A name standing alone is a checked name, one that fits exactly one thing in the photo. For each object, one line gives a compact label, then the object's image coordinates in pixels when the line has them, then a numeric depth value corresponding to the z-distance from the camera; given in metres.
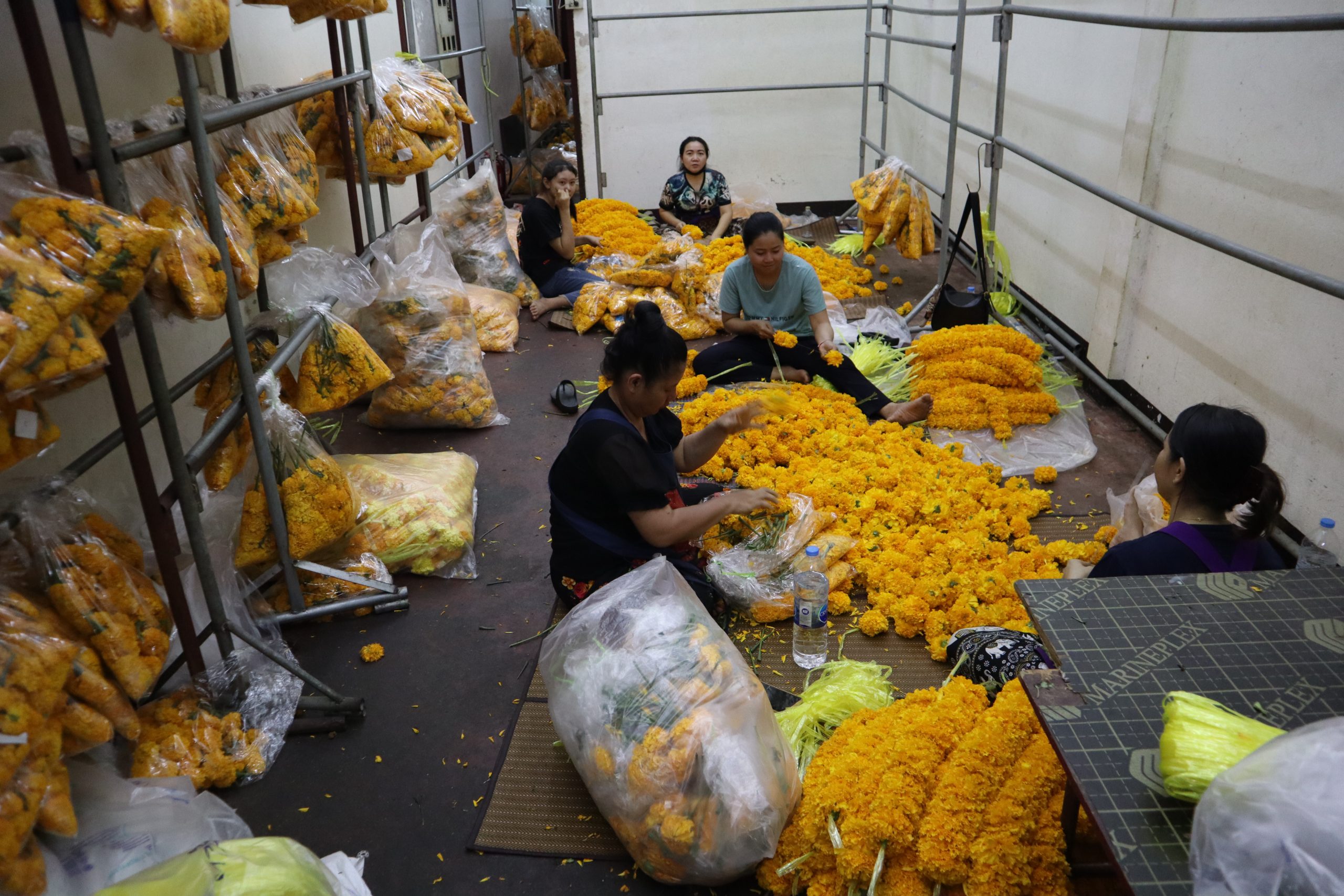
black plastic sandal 4.94
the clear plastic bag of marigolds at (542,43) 10.37
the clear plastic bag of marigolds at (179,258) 2.34
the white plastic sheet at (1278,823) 1.13
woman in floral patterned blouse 7.64
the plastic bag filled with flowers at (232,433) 2.91
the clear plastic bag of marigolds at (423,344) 4.47
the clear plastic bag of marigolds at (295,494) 3.03
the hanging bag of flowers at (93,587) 2.13
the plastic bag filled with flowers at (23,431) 1.83
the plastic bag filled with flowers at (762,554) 3.16
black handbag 5.26
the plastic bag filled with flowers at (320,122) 4.23
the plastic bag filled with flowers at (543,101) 10.73
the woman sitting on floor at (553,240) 6.45
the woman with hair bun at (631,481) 2.75
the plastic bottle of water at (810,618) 2.86
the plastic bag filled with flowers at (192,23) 2.11
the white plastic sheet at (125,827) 1.96
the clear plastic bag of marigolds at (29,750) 1.75
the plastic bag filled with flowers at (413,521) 3.50
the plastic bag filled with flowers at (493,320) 5.86
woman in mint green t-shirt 4.70
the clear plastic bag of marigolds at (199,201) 2.63
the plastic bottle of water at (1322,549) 2.96
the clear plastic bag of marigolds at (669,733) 2.06
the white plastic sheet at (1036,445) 4.16
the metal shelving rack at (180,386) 2.03
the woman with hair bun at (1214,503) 2.22
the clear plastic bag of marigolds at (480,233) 6.20
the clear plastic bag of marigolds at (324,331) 3.37
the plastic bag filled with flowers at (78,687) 1.98
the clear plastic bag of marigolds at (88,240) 1.85
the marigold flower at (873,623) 3.04
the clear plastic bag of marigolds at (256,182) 2.93
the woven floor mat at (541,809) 2.33
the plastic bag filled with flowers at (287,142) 3.22
